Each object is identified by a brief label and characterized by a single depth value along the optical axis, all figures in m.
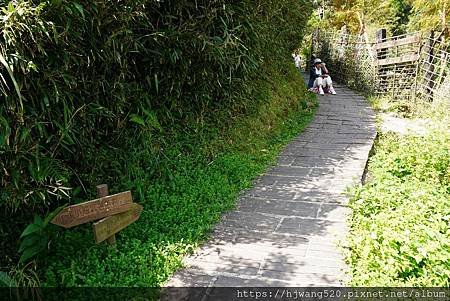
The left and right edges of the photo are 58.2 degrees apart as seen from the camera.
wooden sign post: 2.59
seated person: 9.71
